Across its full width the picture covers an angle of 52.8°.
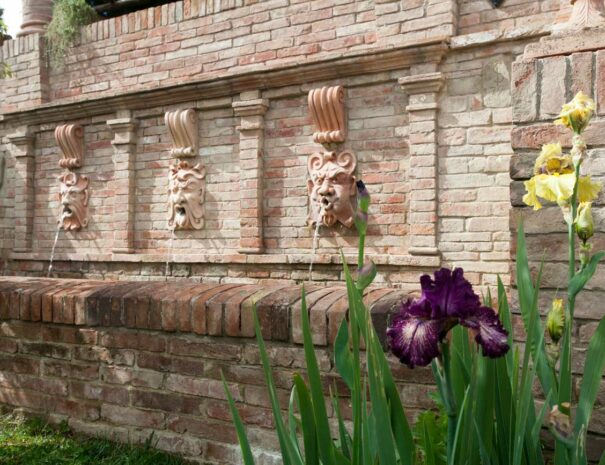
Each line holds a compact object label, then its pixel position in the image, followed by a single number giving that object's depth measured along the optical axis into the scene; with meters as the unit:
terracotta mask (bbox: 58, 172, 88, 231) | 8.04
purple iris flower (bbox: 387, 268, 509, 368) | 0.97
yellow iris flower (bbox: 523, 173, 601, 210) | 1.30
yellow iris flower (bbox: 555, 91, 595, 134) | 1.27
